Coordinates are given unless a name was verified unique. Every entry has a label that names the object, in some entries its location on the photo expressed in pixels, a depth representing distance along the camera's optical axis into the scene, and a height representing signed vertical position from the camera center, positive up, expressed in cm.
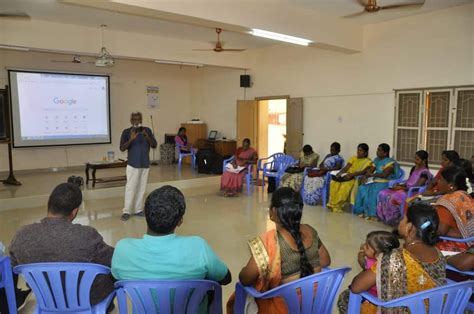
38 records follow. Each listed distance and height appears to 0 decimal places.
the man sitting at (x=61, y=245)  198 -66
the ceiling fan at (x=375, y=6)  429 +131
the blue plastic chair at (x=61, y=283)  187 -83
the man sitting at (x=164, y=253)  171 -61
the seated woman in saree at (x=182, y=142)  941 -58
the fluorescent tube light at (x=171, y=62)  766 +116
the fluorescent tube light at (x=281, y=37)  536 +122
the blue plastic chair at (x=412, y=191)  480 -92
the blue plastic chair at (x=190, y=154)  919 -87
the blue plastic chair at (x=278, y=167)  699 -92
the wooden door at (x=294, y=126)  770 -15
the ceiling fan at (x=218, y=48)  676 +126
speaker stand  713 -117
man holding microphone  518 -49
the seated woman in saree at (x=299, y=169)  656 -88
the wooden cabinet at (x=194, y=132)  1030 -36
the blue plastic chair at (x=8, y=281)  220 -97
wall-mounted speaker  888 +88
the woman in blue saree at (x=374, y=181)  538 -90
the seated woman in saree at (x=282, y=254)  184 -67
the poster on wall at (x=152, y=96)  1033 +62
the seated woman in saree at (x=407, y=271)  170 -69
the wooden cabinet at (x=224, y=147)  931 -70
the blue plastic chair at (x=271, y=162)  744 -86
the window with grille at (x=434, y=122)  543 -5
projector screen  795 +23
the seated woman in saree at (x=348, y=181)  582 -96
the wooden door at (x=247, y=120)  883 -3
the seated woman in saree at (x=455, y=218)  265 -69
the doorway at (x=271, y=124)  781 -13
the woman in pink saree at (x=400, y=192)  486 -96
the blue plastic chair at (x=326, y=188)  620 -113
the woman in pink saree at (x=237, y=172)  696 -98
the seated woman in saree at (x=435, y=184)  418 -77
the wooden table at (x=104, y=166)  704 -89
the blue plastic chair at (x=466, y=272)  206 -84
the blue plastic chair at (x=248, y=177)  716 -110
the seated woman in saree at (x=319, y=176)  623 -94
